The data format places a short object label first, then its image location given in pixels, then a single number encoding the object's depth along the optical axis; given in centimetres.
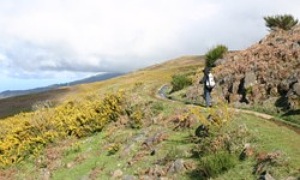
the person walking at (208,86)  1485
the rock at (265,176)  872
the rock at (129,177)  1142
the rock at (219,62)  2231
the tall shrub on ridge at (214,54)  2388
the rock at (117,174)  1197
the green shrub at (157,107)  1579
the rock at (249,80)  1688
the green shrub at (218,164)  974
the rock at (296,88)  1457
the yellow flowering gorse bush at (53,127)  1673
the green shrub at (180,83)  2272
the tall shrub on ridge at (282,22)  2390
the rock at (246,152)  1000
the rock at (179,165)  1072
